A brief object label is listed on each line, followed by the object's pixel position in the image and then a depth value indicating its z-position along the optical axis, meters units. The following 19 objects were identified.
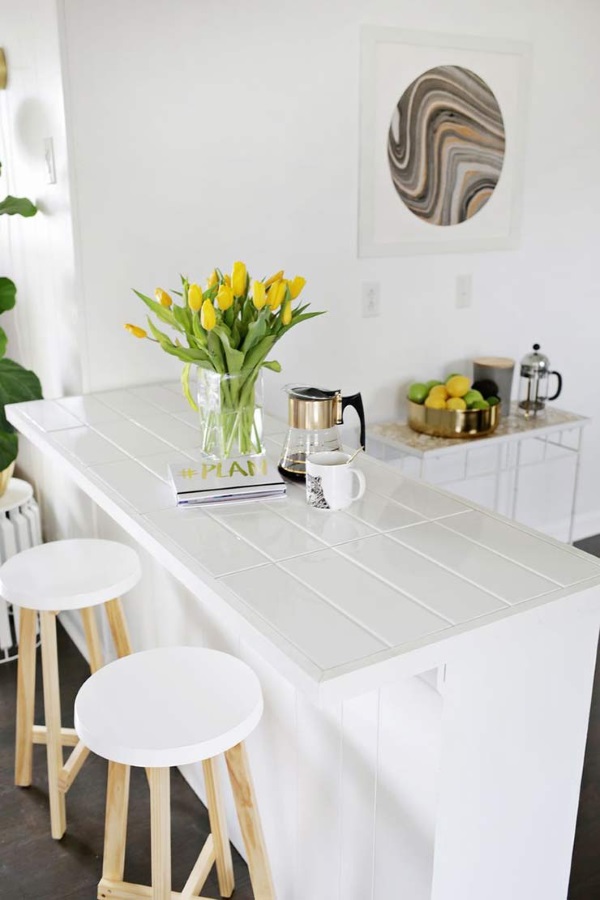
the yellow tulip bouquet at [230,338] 1.63
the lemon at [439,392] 2.93
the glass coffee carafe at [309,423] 1.65
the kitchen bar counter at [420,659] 1.15
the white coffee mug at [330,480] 1.54
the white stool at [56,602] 1.85
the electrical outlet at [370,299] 2.88
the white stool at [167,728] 1.32
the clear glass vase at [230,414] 1.74
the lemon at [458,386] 2.92
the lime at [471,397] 2.91
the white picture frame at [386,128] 2.70
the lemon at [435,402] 2.90
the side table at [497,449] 2.86
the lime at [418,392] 2.96
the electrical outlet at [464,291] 3.09
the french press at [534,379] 3.14
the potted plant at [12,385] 2.47
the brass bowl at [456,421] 2.87
